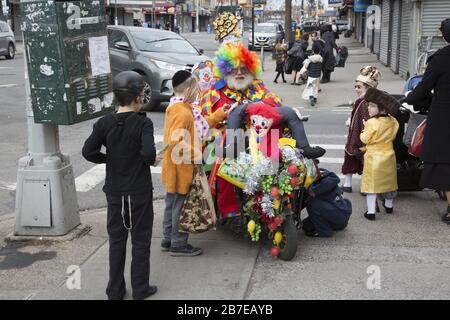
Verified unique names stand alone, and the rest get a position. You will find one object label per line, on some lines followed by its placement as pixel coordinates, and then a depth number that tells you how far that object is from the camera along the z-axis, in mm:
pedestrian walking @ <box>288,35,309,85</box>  18469
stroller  6328
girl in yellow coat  5703
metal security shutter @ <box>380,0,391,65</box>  23050
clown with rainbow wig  4975
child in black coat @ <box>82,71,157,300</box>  3816
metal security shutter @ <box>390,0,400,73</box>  20141
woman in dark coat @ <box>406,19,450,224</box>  5328
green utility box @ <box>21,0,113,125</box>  4602
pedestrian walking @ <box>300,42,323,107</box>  14289
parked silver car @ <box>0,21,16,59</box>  27566
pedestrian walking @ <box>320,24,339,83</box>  18453
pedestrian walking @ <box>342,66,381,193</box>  6227
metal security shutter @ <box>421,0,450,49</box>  16031
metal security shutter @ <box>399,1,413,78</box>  18203
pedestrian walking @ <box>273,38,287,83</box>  19141
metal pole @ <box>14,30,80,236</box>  5109
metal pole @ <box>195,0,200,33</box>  83062
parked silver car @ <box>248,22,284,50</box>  33919
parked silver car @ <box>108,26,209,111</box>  13117
